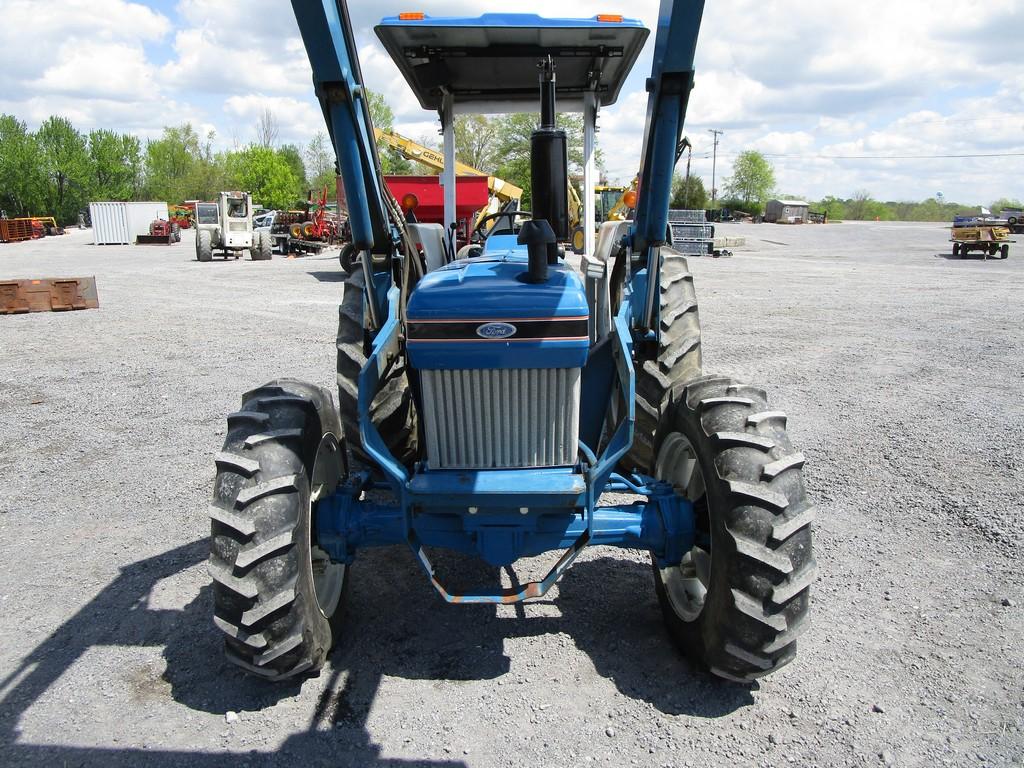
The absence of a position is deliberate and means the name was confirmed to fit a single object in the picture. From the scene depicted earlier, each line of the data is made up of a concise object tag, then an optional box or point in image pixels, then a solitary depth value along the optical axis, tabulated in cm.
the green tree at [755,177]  10588
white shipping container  4109
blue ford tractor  286
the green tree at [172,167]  8175
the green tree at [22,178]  6562
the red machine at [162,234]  3912
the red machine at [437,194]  1439
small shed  7212
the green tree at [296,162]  7575
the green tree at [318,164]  7481
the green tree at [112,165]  7238
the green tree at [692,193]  6650
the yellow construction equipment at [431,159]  1656
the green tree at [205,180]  8175
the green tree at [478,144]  4281
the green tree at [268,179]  6512
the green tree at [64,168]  6825
